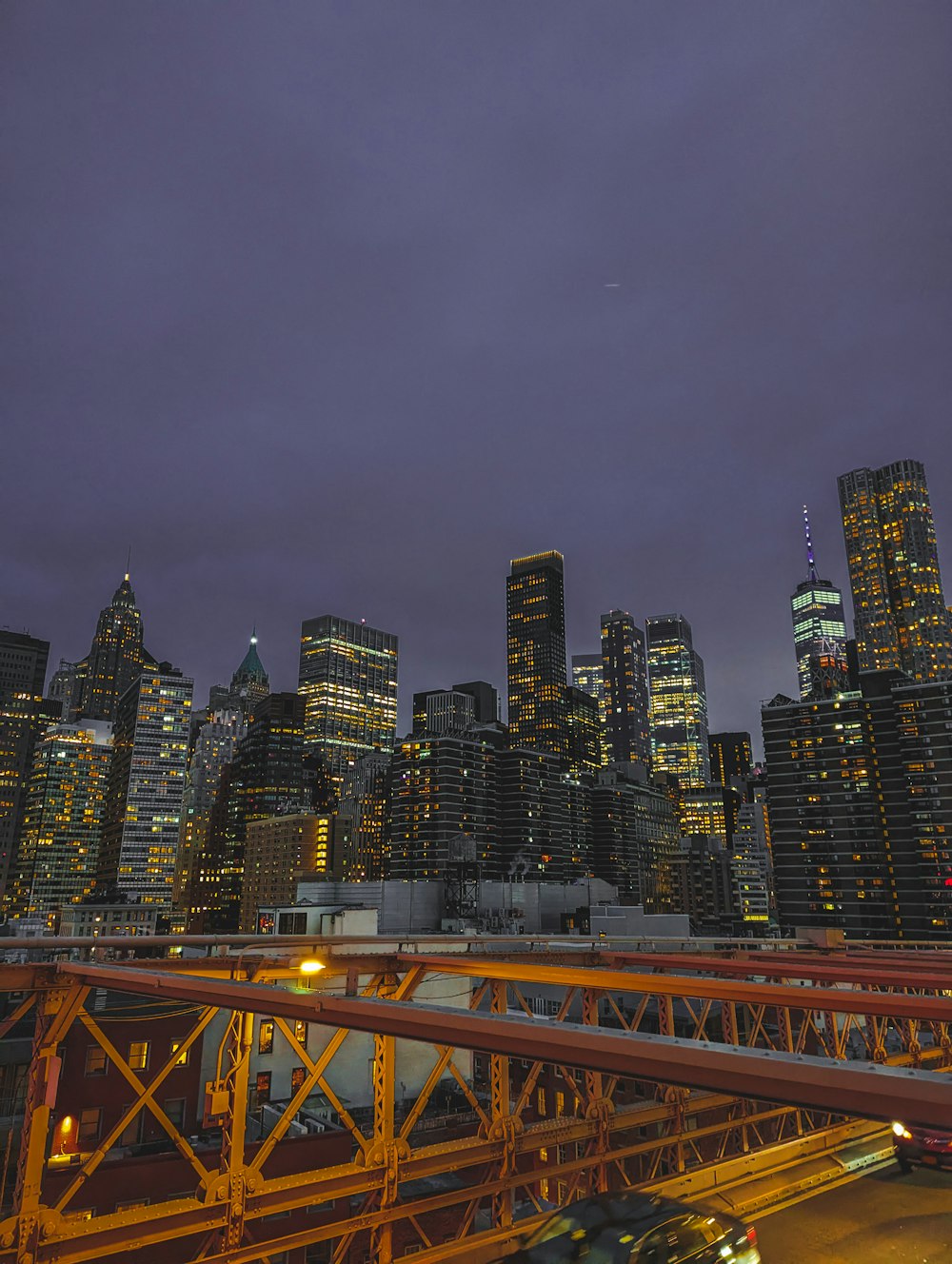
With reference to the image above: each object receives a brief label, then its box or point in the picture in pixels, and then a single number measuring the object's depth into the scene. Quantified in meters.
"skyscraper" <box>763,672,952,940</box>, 141.12
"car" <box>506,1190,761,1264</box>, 9.77
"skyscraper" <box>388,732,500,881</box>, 185.50
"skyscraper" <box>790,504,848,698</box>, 169.38
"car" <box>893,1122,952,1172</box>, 14.09
